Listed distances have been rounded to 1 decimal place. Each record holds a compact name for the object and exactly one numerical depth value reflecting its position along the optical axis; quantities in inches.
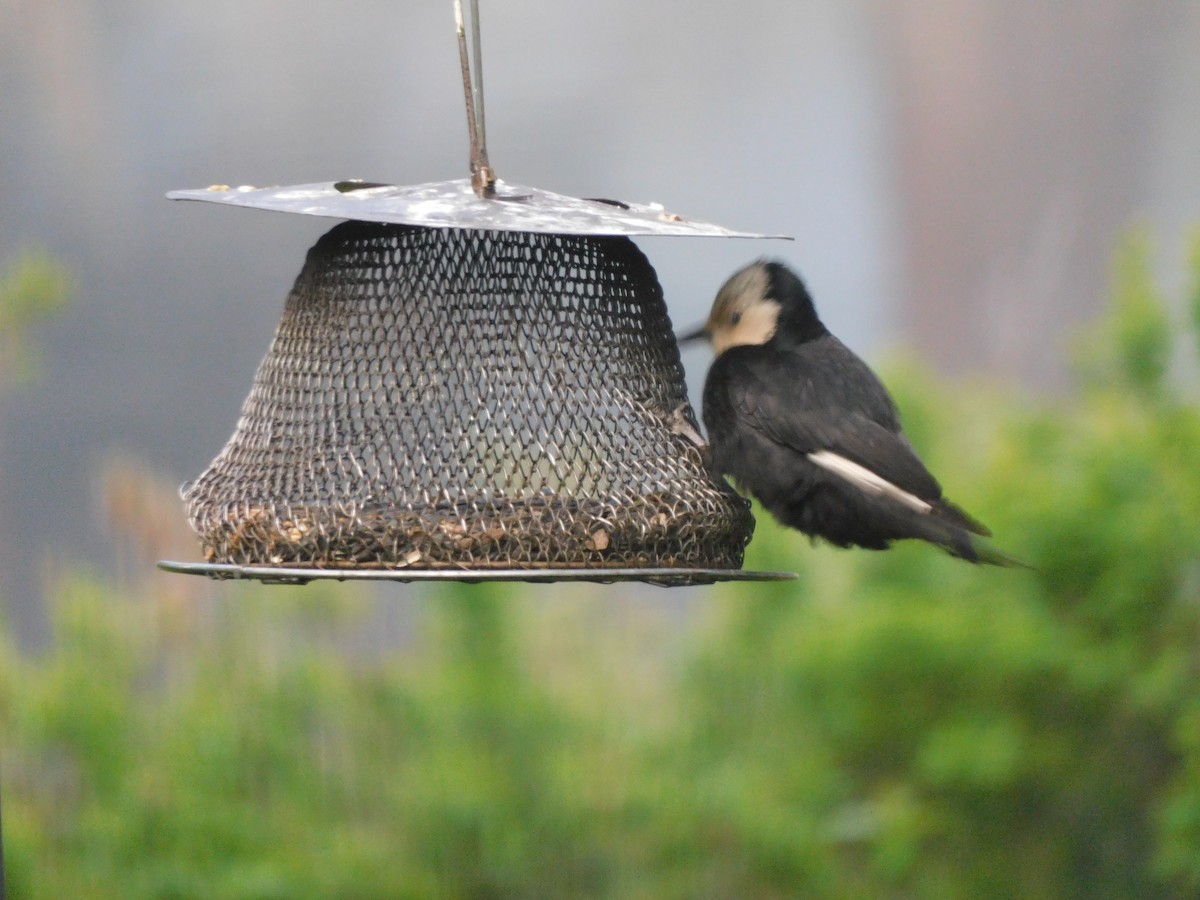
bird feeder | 247.3
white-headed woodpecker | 296.8
